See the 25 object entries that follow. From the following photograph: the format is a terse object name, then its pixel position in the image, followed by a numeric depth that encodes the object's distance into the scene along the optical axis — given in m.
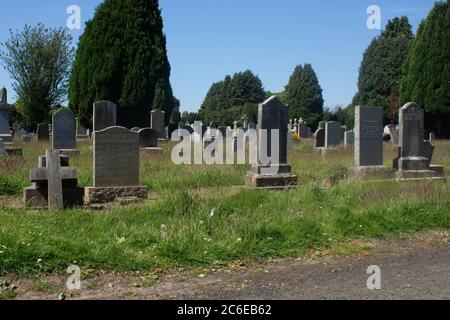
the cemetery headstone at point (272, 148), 11.02
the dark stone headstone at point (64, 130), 17.40
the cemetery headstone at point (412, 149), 12.43
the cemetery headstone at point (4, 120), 18.80
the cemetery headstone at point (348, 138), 24.09
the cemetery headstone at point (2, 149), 16.30
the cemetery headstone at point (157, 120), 25.12
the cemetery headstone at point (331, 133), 21.62
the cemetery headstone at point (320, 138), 22.42
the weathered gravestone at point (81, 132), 30.57
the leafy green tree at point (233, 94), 83.88
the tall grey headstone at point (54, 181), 7.93
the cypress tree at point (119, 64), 28.62
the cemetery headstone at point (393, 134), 29.86
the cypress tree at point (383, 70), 49.28
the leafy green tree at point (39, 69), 38.72
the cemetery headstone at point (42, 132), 27.14
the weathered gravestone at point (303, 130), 40.19
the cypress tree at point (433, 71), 32.06
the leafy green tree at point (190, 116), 87.50
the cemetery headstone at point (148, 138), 18.61
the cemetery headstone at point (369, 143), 12.43
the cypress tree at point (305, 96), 73.82
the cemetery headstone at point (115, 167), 9.08
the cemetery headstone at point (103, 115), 17.72
